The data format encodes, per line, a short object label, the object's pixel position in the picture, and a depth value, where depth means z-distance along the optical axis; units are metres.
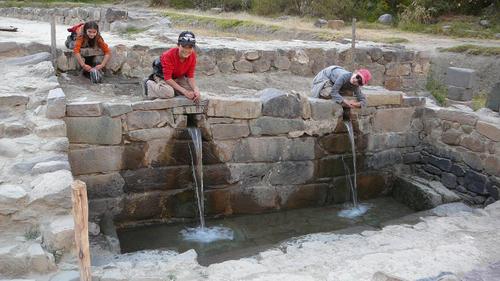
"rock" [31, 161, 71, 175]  4.65
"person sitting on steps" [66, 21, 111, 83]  8.04
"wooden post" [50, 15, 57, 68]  8.13
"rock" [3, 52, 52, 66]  7.70
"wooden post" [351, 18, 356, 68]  10.67
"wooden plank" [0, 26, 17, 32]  11.05
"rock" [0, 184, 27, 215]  4.11
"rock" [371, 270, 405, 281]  4.09
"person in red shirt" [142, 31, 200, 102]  6.78
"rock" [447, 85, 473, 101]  9.55
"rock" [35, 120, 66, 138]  5.55
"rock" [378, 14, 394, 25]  21.01
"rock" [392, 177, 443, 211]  7.75
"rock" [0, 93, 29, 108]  6.01
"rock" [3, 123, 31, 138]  5.47
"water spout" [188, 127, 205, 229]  7.00
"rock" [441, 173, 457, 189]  8.08
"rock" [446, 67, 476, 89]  9.39
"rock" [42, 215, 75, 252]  3.90
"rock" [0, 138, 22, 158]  5.04
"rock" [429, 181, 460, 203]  7.76
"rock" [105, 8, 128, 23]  14.73
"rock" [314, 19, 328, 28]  19.70
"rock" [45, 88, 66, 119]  5.96
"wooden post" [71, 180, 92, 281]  3.29
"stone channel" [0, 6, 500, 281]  4.33
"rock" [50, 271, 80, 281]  3.69
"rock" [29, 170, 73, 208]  4.21
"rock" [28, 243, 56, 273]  3.77
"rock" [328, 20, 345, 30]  19.31
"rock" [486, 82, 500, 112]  8.09
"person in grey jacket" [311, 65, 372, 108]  7.45
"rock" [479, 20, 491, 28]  19.45
